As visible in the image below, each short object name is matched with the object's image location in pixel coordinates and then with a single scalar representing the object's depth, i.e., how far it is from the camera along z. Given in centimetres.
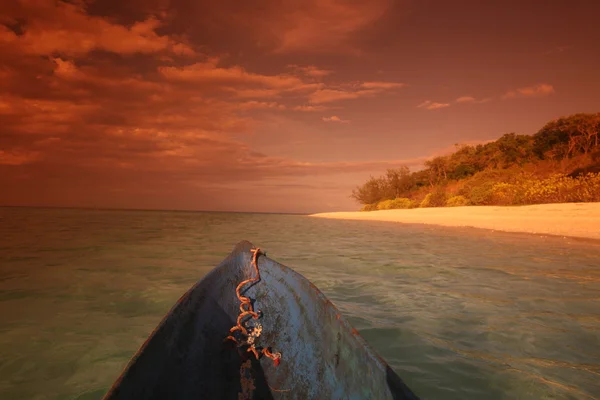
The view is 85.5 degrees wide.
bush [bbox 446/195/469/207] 3057
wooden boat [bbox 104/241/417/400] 207
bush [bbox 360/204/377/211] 4707
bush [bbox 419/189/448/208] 3475
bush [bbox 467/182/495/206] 2803
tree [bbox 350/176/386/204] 4919
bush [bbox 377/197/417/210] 3987
